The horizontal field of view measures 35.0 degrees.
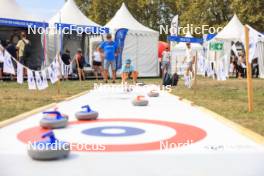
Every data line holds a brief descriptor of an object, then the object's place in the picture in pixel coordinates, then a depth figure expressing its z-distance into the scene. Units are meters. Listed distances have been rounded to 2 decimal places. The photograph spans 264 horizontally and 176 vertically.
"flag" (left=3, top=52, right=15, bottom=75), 10.50
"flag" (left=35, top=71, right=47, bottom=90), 11.80
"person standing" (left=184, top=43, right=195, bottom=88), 15.45
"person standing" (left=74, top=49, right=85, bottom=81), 21.06
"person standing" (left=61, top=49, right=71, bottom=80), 22.54
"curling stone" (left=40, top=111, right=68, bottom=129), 5.93
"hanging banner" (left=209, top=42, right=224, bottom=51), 24.73
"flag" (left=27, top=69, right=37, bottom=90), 11.11
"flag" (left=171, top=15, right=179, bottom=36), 26.05
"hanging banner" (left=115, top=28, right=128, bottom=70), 23.81
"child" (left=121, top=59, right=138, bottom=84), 16.65
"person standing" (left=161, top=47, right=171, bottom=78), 17.50
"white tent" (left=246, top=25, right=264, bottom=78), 13.48
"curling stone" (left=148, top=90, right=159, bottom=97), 11.75
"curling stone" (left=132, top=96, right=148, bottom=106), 9.12
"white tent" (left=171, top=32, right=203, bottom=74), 29.42
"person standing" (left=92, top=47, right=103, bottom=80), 23.24
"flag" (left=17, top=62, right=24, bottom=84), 10.88
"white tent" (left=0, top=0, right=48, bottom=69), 20.60
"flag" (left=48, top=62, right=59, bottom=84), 12.94
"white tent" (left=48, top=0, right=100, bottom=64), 23.22
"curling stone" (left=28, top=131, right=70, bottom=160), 4.02
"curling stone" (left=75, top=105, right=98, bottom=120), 6.83
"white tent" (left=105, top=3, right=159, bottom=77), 24.58
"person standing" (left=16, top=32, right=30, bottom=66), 20.14
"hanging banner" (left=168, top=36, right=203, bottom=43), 19.76
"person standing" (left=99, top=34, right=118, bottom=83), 17.50
